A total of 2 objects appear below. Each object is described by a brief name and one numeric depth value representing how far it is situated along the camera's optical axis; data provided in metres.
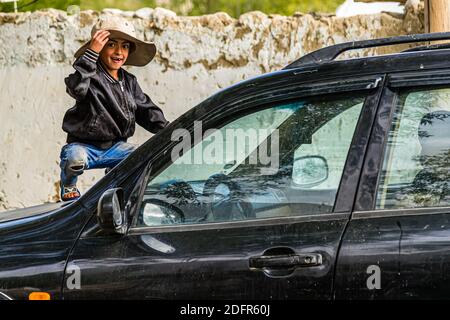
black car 7.19
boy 12.27
